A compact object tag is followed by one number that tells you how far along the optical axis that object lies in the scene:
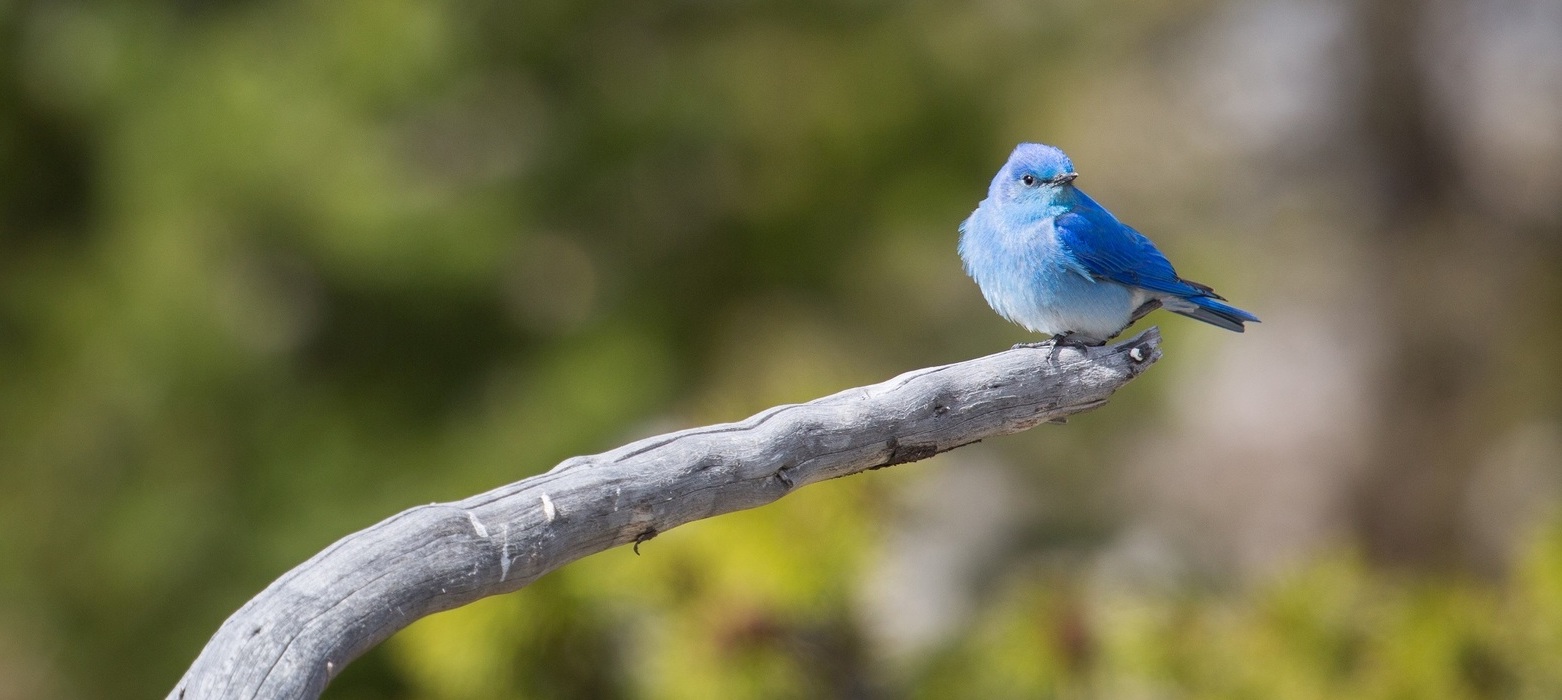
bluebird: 6.29
